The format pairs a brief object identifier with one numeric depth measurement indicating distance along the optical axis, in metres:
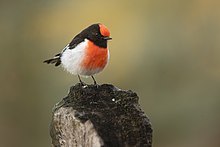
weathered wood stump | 4.38
